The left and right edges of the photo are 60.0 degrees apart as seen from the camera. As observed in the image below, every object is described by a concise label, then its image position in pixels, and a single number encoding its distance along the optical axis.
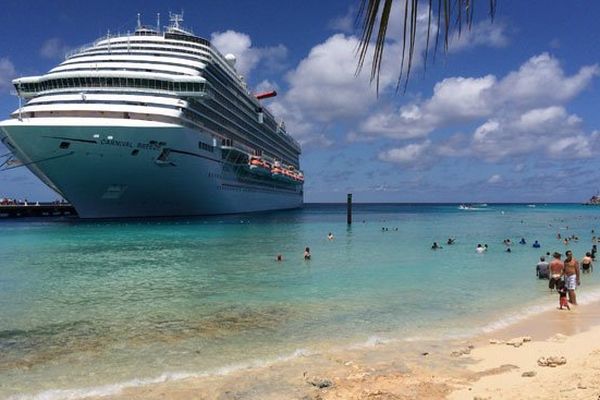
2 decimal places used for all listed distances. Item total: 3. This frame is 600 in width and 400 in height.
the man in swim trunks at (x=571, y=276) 14.62
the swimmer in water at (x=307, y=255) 26.91
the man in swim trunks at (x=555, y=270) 17.09
